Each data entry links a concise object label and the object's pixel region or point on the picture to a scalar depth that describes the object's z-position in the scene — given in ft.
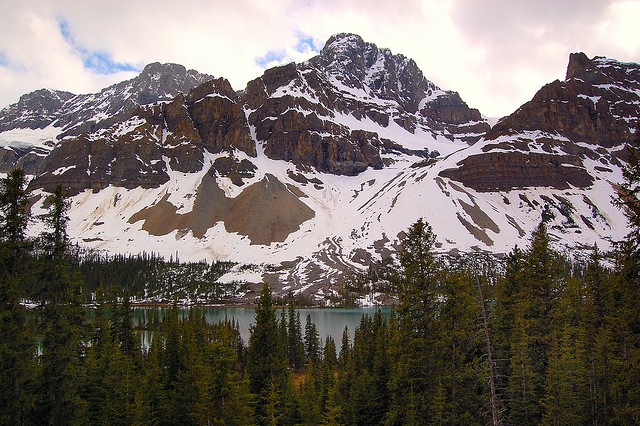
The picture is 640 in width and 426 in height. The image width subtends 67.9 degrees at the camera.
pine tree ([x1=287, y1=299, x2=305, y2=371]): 273.54
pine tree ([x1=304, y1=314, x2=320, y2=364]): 255.58
